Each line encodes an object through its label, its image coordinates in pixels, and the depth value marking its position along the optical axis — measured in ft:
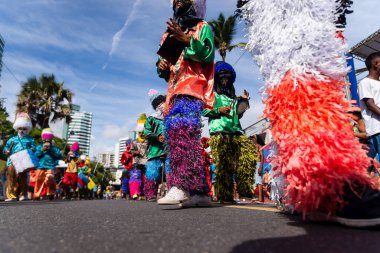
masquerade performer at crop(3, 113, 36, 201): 25.57
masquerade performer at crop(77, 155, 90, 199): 46.32
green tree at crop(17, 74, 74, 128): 76.68
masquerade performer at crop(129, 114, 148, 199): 27.12
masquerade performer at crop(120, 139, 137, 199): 33.14
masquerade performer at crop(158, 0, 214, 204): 9.68
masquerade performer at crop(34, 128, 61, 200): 27.61
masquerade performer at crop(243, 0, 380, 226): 5.28
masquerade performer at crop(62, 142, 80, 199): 38.47
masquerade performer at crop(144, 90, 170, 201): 21.40
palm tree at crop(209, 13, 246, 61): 62.64
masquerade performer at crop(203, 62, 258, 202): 14.76
